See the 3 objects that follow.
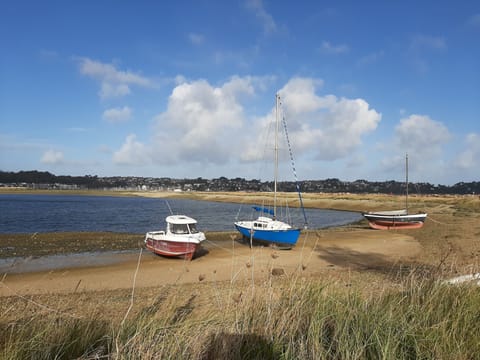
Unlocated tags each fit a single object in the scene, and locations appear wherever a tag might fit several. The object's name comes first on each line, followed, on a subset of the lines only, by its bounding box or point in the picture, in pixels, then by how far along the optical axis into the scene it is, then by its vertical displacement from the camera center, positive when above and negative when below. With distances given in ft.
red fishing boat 66.85 -10.64
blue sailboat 76.18 -10.19
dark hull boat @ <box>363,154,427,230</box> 121.60 -11.32
